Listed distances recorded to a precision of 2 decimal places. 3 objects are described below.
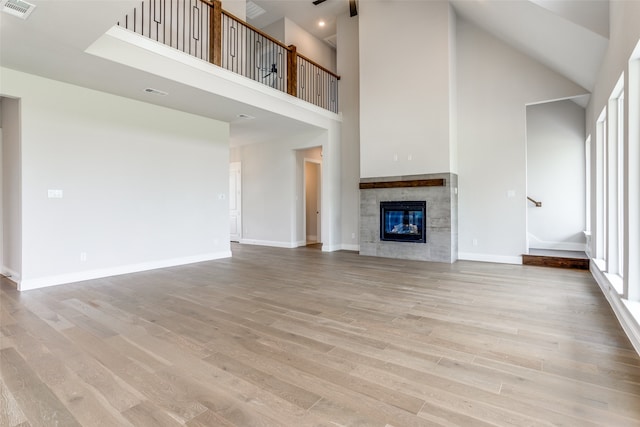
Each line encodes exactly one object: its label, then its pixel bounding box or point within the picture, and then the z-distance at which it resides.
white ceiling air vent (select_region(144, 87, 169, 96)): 4.54
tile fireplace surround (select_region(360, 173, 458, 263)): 5.83
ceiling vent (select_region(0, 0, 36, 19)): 2.61
